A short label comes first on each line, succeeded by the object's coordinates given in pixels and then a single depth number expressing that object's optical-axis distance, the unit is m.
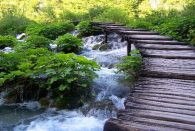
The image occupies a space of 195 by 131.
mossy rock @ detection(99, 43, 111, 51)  13.49
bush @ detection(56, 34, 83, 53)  12.64
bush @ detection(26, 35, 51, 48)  12.85
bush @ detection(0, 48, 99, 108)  7.48
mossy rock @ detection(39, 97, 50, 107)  7.32
